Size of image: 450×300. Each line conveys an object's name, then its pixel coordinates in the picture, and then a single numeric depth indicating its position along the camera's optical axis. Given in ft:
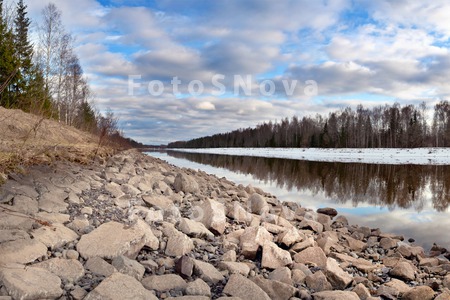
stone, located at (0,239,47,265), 10.02
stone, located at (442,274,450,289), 15.19
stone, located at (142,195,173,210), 19.56
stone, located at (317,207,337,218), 31.64
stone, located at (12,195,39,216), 13.51
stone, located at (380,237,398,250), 22.03
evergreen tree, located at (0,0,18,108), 62.08
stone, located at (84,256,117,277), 10.43
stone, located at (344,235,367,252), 21.62
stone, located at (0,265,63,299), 8.54
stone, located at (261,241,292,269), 14.28
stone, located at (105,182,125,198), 19.85
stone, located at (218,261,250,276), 12.62
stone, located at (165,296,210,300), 9.51
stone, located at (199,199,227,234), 17.30
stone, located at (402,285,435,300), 12.98
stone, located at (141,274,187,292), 10.20
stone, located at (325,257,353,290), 13.61
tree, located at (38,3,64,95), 79.15
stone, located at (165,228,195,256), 13.19
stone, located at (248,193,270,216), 25.47
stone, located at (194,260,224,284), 11.55
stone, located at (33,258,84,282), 9.93
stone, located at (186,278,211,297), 10.21
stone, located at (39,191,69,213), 14.74
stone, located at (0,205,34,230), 12.05
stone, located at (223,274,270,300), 10.60
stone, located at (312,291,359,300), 11.27
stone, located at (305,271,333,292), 12.82
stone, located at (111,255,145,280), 10.61
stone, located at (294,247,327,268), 15.62
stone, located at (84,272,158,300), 8.92
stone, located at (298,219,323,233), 23.72
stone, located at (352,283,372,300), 12.65
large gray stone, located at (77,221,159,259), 11.65
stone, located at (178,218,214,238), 15.64
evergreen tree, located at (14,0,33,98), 65.82
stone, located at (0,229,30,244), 10.84
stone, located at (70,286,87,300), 8.97
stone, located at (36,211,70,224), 13.28
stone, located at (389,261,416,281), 16.10
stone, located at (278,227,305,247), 17.57
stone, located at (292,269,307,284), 13.14
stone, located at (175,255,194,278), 11.51
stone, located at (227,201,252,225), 20.49
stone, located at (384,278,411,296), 13.85
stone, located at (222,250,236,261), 13.78
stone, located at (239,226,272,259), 14.94
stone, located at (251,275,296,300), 11.32
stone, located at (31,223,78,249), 11.49
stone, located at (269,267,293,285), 12.80
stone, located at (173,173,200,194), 26.05
